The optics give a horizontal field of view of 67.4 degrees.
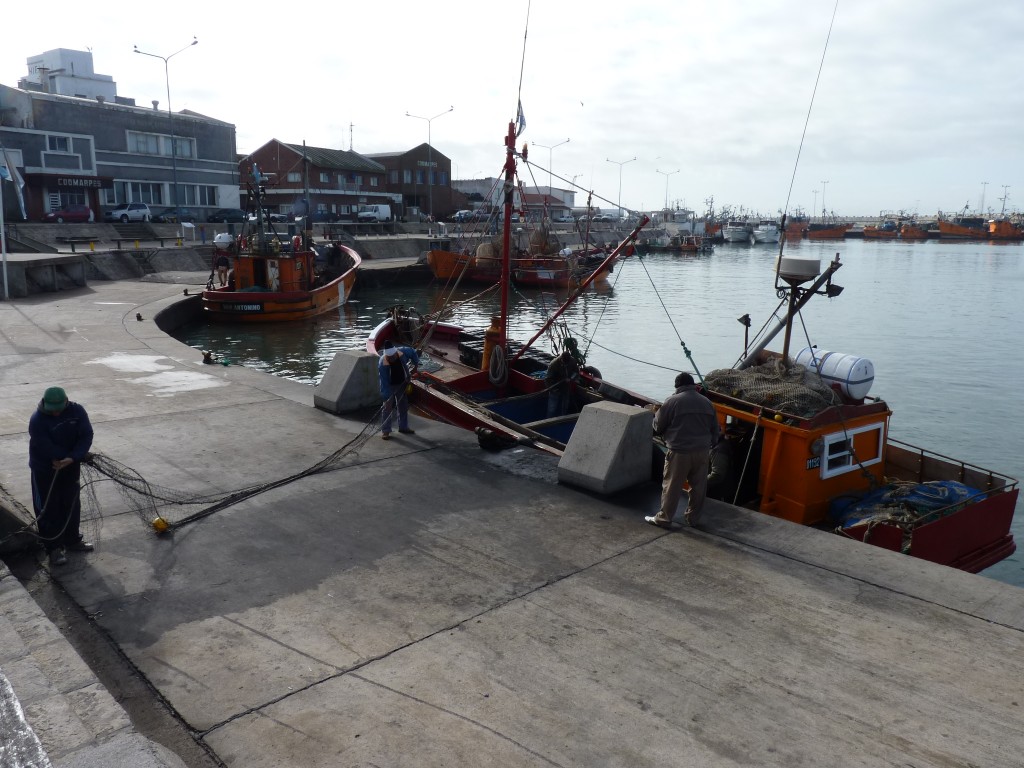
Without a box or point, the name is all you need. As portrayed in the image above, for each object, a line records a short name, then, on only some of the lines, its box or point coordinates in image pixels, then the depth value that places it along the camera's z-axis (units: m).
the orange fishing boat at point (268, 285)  28.83
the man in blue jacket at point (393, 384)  9.98
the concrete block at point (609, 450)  8.17
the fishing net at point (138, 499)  7.04
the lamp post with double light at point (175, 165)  53.38
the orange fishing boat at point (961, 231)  148.50
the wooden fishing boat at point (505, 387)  10.73
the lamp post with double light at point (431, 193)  86.94
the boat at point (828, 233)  159.25
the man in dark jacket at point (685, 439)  7.11
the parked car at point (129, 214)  49.94
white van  70.12
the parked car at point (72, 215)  46.59
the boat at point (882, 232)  154.07
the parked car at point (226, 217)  56.56
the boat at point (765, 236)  128.30
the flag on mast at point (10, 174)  23.67
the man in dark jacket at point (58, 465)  6.27
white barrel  9.60
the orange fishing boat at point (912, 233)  150.10
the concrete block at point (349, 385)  11.23
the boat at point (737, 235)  126.69
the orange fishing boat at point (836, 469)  8.76
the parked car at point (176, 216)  52.72
